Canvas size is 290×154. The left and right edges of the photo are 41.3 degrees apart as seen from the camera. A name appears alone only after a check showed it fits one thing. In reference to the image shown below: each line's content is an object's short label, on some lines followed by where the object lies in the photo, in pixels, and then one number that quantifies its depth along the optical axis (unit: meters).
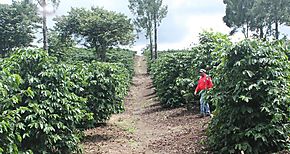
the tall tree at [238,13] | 42.09
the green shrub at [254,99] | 6.72
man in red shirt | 11.17
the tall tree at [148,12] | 40.00
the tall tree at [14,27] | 27.08
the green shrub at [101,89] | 10.59
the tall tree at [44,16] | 19.03
